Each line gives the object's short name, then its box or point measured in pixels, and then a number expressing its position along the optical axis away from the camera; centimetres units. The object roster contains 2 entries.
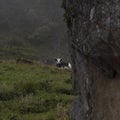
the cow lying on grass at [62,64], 3297
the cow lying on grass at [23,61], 3038
